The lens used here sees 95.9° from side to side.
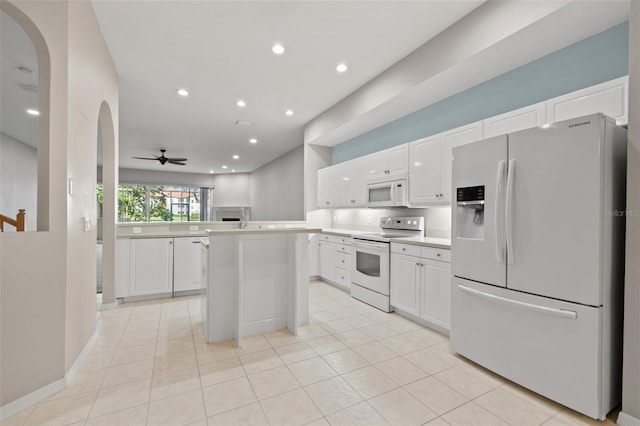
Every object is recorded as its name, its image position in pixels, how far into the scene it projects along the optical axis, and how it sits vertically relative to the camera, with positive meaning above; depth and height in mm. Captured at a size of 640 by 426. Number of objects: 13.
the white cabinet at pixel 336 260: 4395 -801
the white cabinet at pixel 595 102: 1985 +824
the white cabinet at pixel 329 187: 5254 +464
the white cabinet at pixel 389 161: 3822 +713
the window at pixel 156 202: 10727 +286
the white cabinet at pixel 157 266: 3885 -792
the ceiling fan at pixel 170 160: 7195 +1259
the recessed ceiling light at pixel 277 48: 2987 +1710
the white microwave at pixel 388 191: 3814 +286
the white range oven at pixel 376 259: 3541 -636
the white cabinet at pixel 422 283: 2807 -756
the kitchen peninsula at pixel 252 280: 2705 -690
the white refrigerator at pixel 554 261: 1688 -316
